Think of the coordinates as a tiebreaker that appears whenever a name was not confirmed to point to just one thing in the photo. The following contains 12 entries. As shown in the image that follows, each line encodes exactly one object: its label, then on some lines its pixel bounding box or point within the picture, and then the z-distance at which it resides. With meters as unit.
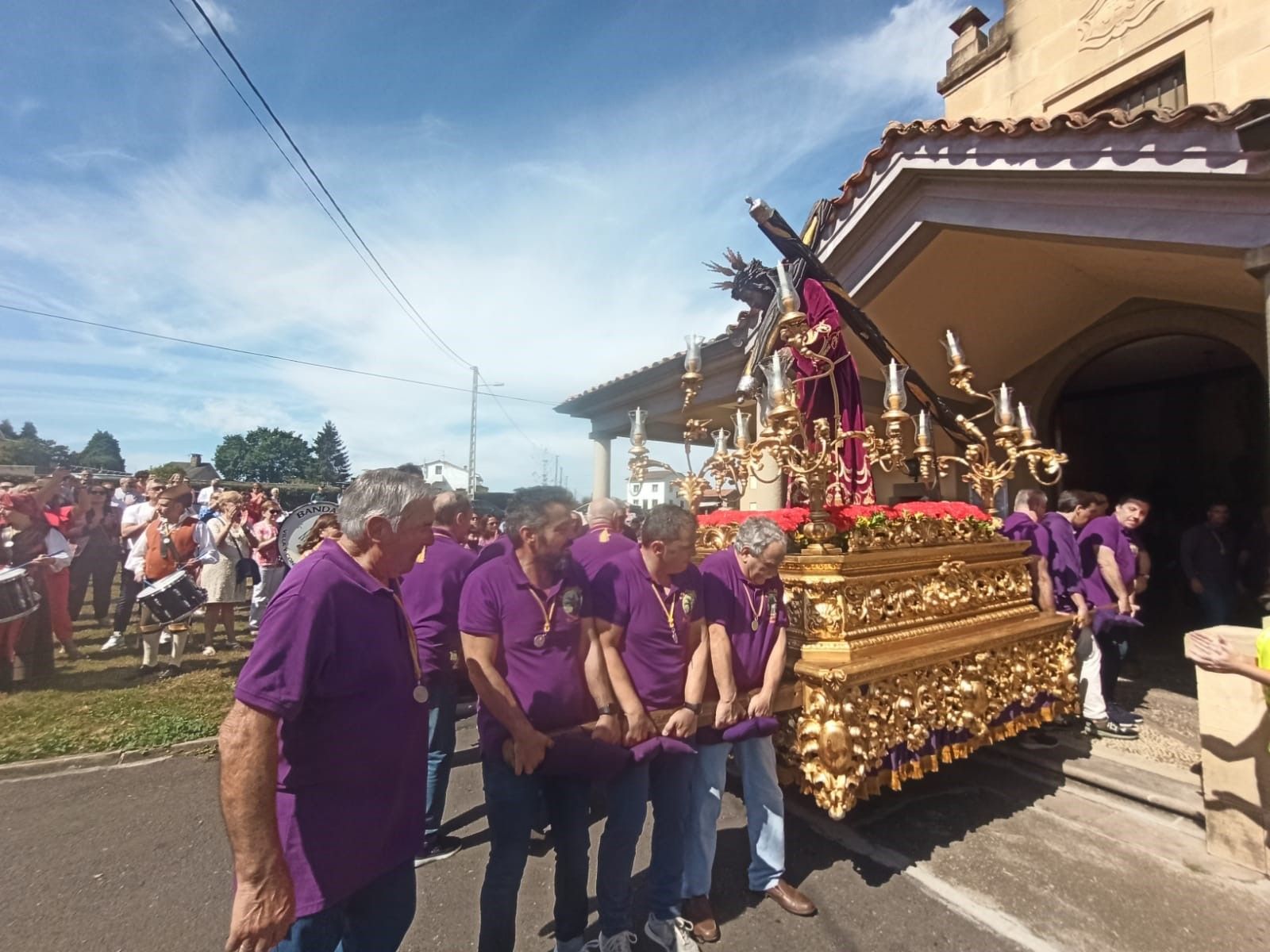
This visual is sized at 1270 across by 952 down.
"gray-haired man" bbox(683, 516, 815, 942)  2.80
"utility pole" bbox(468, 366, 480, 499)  25.70
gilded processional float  3.04
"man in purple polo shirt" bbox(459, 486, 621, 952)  2.33
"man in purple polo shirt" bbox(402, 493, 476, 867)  3.46
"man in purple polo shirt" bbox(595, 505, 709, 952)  2.52
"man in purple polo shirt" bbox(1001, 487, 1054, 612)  4.55
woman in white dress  7.32
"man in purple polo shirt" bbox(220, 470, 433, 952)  1.46
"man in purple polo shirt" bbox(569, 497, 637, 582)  3.61
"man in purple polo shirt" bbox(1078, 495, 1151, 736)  4.75
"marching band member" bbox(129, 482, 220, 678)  6.52
